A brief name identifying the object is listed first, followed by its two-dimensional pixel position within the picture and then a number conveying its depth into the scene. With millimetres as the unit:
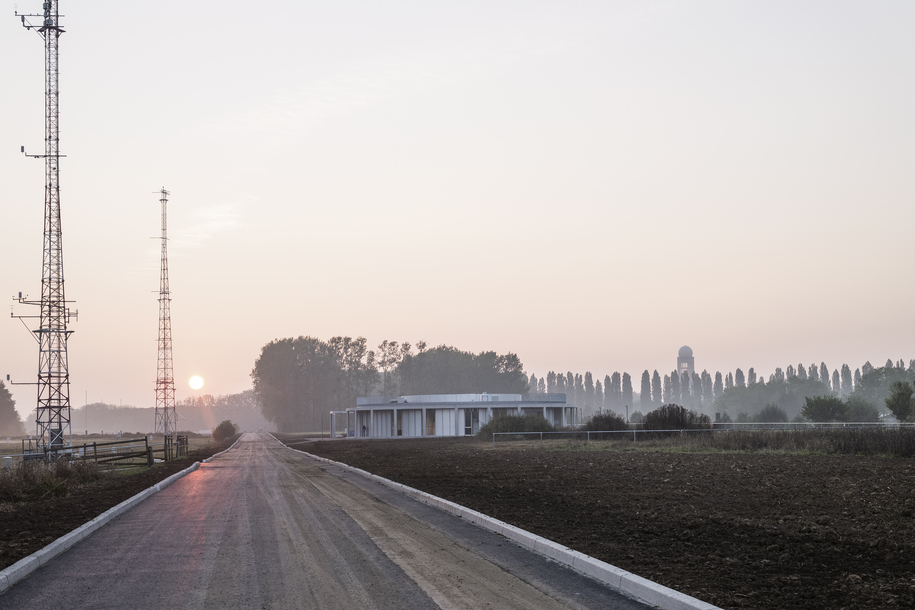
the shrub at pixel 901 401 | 66312
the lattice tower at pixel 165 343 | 72300
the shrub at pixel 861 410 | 81244
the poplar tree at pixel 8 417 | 163750
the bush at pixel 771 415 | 88188
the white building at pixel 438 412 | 77125
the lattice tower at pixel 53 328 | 50156
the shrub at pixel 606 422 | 54594
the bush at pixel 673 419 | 49875
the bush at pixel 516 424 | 59875
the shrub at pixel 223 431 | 93000
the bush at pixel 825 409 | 73938
